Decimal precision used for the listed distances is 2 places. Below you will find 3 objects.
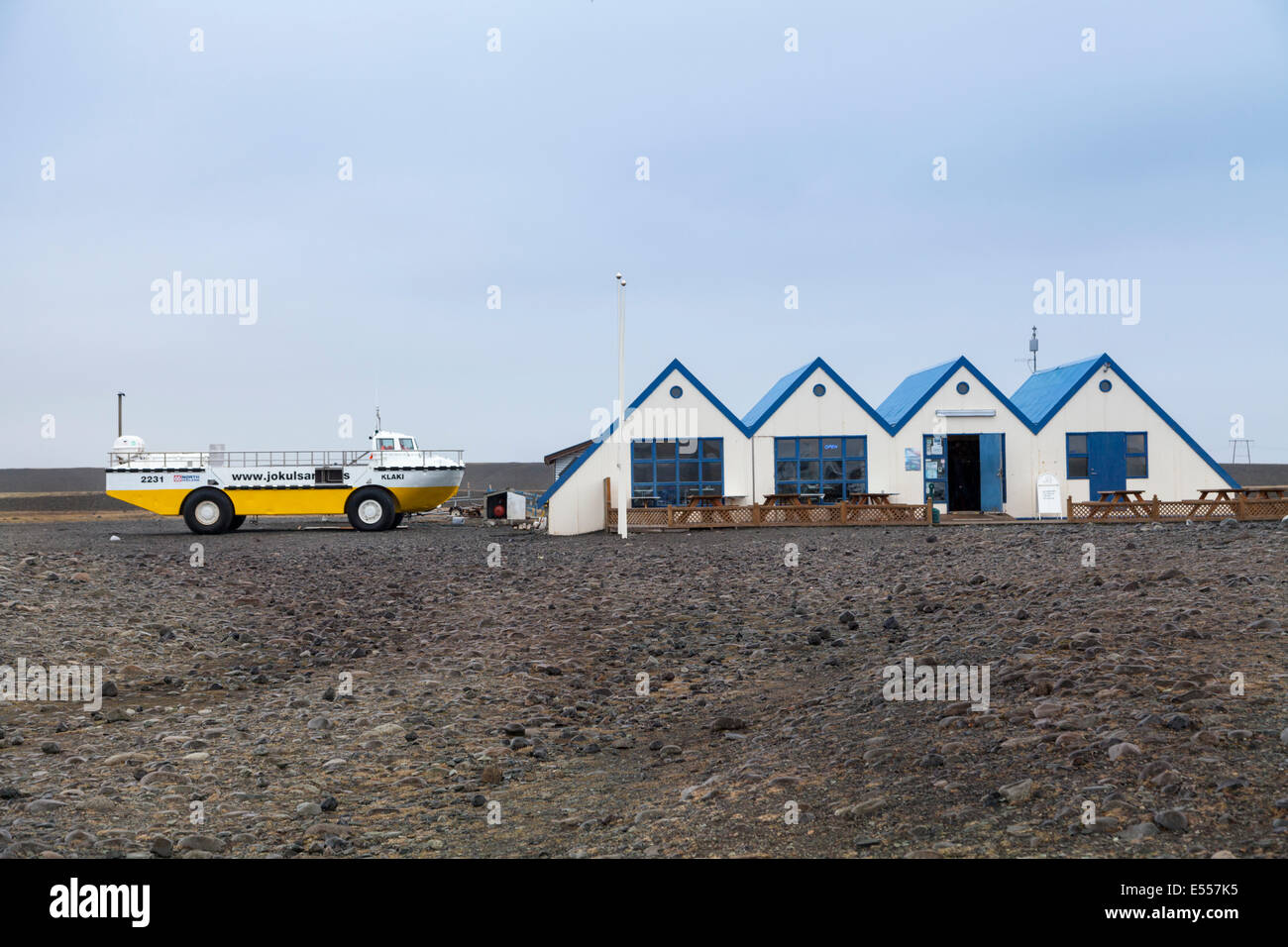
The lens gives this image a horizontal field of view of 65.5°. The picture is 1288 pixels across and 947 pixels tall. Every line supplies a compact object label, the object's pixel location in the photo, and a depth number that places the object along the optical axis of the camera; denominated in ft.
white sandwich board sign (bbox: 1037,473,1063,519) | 94.07
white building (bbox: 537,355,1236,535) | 96.37
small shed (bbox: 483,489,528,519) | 124.67
